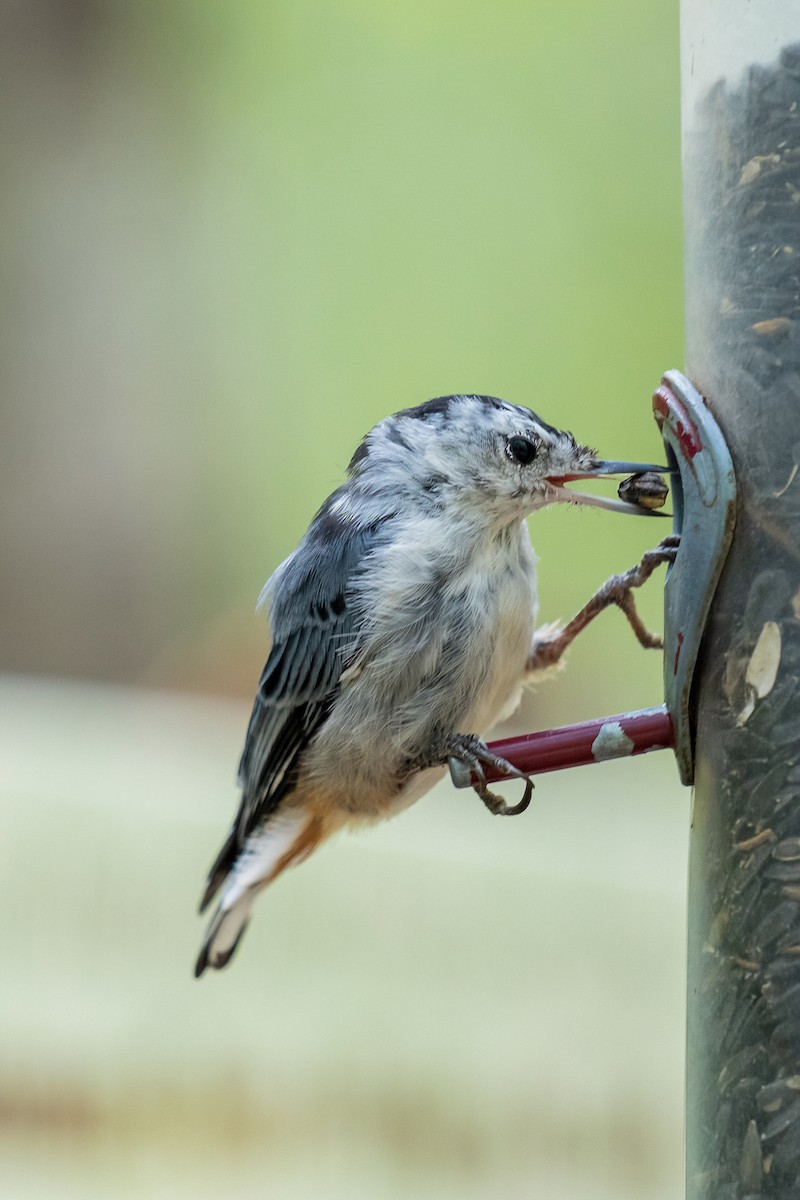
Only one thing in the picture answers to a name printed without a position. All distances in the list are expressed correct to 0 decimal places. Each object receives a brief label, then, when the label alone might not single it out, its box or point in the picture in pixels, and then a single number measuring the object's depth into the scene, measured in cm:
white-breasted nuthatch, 336
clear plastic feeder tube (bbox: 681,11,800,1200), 332
